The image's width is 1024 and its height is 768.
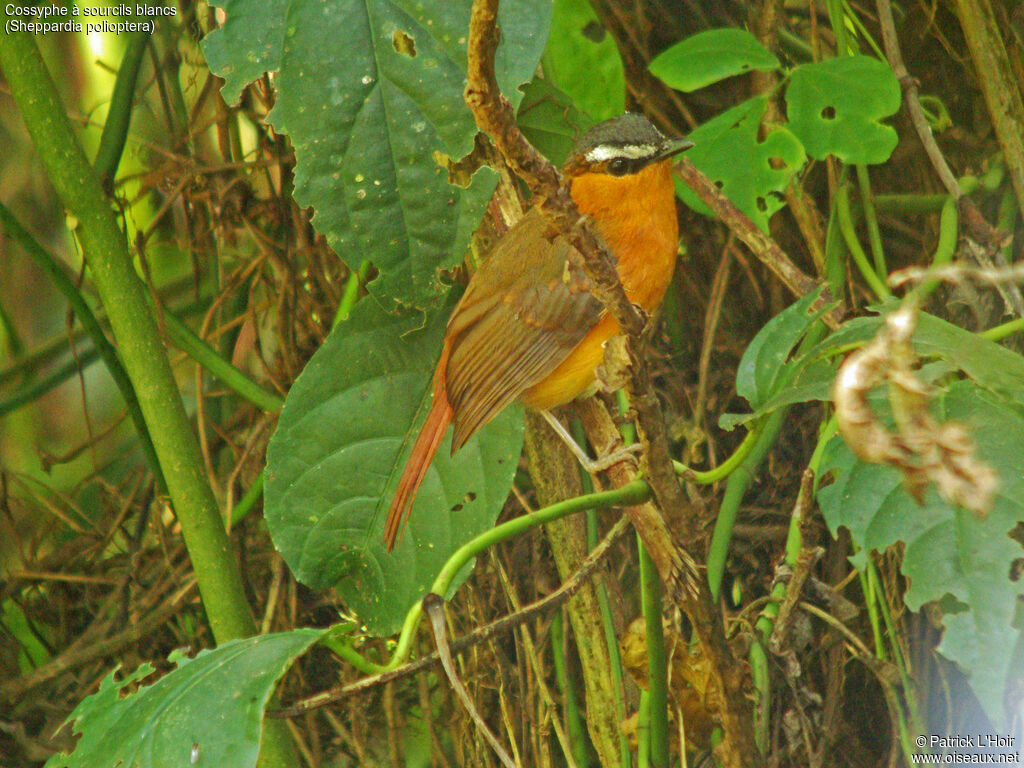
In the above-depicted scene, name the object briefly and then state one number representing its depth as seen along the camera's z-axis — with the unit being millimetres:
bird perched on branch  4094
